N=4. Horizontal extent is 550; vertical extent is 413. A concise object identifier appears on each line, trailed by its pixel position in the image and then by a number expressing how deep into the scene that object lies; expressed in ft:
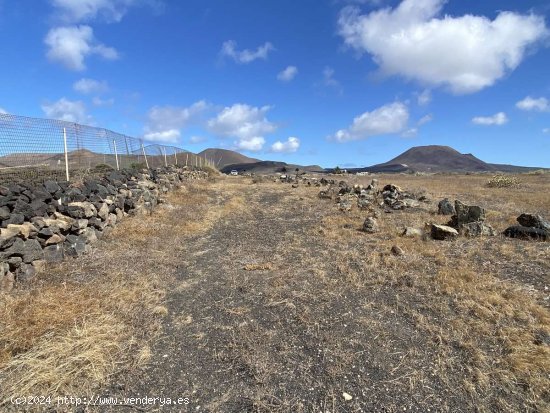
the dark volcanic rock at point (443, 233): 30.81
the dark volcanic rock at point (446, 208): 42.14
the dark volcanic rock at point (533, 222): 30.45
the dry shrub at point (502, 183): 80.07
